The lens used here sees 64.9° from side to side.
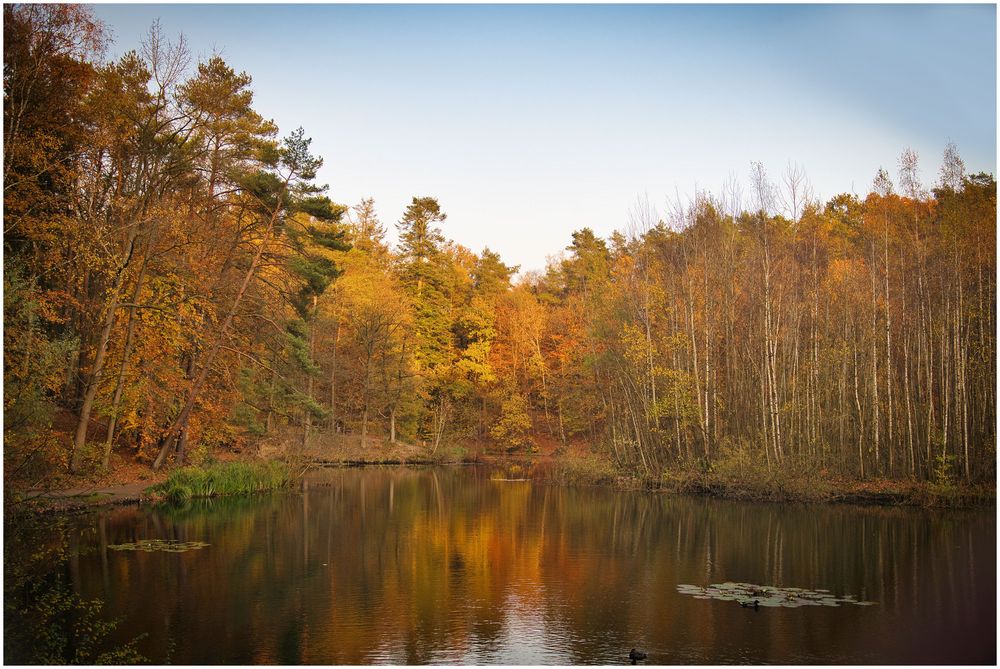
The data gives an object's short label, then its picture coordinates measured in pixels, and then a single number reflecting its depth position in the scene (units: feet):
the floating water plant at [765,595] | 37.42
